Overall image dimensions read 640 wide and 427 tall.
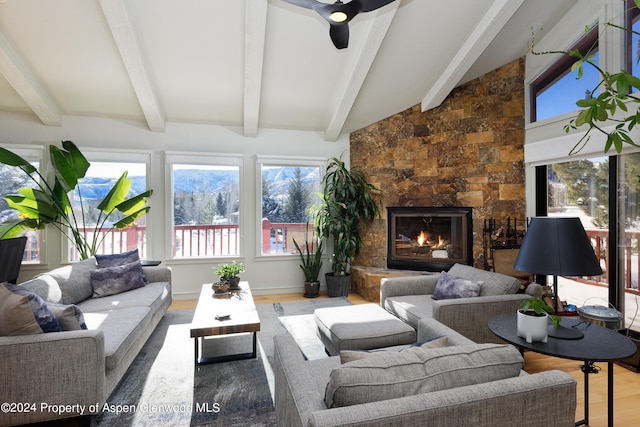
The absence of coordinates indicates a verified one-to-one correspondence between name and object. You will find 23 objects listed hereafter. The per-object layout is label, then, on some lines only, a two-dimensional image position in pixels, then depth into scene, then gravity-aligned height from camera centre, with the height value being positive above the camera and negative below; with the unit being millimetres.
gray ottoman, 2234 -845
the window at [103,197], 4461 +164
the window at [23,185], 4238 +384
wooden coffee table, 2410 -835
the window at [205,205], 4707 +137
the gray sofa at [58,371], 1760 -899
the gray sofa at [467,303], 2498 -752
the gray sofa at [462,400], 1001 -618
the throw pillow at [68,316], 1977 -641
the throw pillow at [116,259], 3543 -508
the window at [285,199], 5000 +236
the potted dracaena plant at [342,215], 4727 -10
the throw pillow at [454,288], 2807 -659
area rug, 2002 -1251
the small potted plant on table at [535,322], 1696 -572
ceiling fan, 2021 +1329
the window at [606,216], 2826 -11
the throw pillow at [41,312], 1869 -583
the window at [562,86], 3193 +1393
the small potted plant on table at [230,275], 3475 -672
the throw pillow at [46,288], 2506 -594
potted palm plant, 3863 +125
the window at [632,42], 2736 +1494
